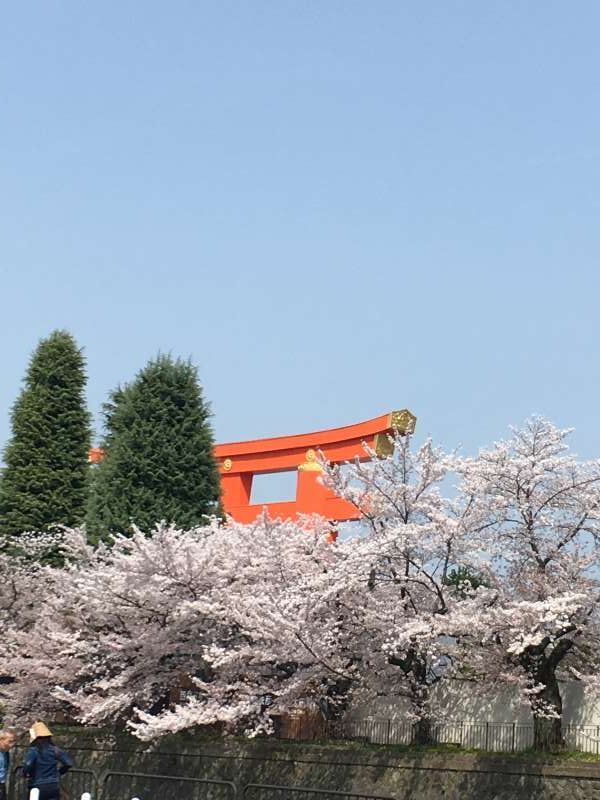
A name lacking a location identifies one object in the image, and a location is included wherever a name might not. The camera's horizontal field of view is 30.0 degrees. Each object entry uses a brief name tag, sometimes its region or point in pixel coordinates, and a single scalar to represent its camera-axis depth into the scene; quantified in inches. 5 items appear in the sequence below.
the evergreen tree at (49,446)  1497.3
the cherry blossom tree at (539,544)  799.1
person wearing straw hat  608.4
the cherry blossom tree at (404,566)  815.1
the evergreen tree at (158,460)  1243.8
